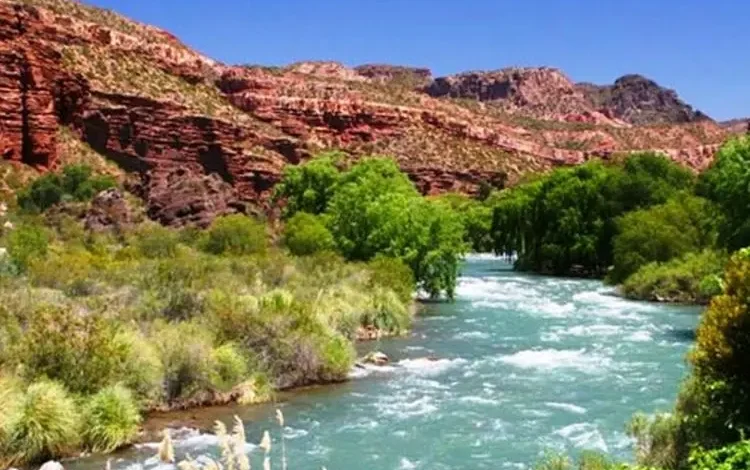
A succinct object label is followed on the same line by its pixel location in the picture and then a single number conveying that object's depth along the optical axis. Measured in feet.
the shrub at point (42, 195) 252.01
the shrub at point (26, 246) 118.26
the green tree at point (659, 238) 172.86
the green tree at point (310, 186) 204.33
